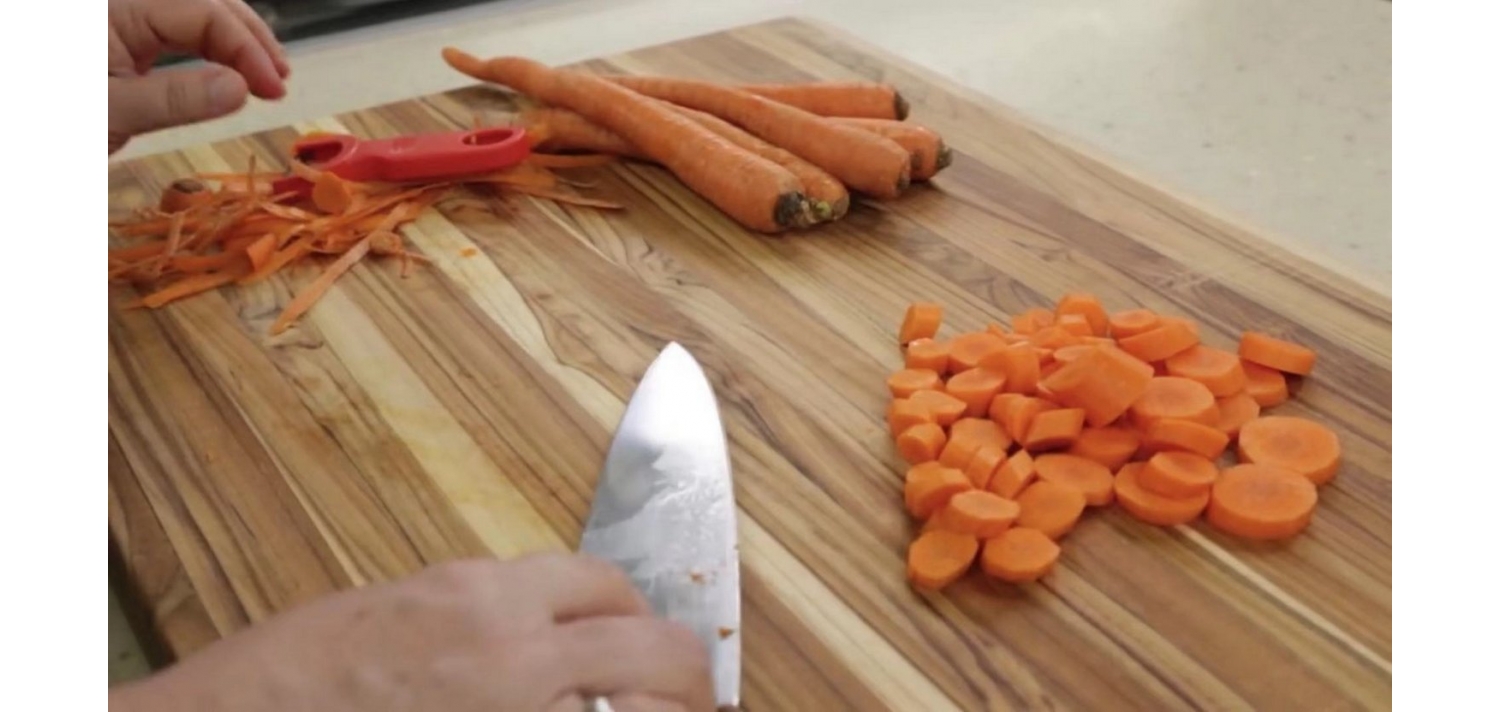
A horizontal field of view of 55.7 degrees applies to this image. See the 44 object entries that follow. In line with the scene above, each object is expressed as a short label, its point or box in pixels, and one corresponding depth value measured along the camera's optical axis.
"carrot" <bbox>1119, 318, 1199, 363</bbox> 1.04
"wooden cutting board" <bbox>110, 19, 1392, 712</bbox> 0.83
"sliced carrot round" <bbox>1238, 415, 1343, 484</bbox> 0.94
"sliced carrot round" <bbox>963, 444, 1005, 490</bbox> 0.93
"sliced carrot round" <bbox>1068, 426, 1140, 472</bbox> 0.96
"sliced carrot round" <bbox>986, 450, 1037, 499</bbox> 0.92
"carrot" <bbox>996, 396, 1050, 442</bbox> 0.96
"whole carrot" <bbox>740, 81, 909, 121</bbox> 1.40
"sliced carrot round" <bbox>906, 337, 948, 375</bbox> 1.05
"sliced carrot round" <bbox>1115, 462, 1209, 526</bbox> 0.91
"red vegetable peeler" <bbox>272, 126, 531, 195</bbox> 1.32
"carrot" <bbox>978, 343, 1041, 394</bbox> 1.00
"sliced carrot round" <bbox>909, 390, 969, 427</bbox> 0.98
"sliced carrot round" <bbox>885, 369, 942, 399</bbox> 1.02
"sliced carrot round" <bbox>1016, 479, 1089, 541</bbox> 0.90
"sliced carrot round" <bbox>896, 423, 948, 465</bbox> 0.95
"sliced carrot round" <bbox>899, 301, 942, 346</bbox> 1.09
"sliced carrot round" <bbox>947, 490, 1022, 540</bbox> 0.87
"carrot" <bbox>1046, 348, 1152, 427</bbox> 0.96
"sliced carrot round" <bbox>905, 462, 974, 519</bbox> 0.90
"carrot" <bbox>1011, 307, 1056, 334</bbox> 1.08
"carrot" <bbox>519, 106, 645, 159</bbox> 1.40
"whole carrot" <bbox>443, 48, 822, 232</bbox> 1.25
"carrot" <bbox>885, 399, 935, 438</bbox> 0.97
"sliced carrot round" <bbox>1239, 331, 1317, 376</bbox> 1.03
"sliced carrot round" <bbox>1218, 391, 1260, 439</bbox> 0.99
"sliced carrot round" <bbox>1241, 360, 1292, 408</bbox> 1.02
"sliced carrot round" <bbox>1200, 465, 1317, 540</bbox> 0.90
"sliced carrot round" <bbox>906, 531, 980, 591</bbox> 0.86
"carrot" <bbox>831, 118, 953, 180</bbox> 1.31
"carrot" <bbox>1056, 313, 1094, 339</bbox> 1.06
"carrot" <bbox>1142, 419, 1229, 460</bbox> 0.95
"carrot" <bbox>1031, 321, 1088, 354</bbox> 1.04
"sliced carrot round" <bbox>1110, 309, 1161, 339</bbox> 1.06
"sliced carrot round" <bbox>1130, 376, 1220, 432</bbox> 0.97
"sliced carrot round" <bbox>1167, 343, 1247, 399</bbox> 1.01
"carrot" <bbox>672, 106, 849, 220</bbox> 1.27
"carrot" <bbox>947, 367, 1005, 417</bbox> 1.00
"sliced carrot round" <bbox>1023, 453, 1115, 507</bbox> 0.93
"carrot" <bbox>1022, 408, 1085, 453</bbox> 0.96
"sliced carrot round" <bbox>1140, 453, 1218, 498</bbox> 0.92
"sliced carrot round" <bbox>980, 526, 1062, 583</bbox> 0.86
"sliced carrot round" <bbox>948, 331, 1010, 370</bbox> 1.04
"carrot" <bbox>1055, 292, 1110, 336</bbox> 1.09
